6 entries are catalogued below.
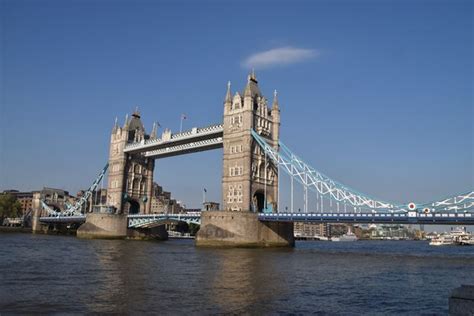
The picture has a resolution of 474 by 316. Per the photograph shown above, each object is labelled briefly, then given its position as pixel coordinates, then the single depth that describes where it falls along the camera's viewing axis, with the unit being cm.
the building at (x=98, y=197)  14571
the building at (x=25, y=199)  17698
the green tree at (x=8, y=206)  13581
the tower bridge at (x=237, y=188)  5728
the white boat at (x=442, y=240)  13241
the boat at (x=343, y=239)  19700
